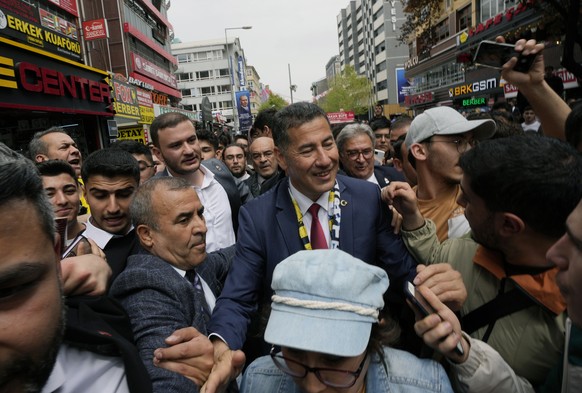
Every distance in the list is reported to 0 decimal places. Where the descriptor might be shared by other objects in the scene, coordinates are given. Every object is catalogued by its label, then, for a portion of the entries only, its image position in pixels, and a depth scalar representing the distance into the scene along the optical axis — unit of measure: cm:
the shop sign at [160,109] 2032
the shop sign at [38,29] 1040
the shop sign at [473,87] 2755
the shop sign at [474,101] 2931
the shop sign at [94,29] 1766
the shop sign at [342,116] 3244
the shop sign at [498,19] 2175
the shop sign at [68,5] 1616
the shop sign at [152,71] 3016
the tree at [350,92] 6650
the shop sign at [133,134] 1176
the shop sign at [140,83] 2839
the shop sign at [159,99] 3050
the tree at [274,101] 8024
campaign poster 2995
